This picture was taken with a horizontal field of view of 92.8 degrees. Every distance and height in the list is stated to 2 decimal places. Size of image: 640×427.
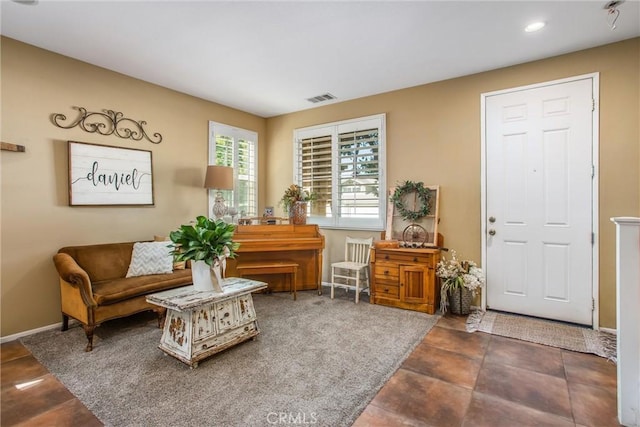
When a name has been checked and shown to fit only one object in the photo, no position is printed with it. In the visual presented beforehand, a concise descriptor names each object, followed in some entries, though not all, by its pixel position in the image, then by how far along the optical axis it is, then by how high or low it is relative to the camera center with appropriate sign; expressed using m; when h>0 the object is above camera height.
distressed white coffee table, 2.25 -0.86
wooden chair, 4.02 -0.65
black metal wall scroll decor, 3.17 +0.99
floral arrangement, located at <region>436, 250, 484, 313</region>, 3.33 -0.71
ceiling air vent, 4.23 +1.64
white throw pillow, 3.25 -0.50
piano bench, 3.93 -0.72
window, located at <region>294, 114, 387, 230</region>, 4.21 +0.63
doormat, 2.59 -1.13
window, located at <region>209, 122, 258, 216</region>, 4.53 +0.84
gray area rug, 1.79 -1.16
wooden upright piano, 4.03 -0.48
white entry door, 2.98 +0.13
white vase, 2.46 -0.52
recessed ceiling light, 2.56 +1.59
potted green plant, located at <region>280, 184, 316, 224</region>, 4.30 +0.13
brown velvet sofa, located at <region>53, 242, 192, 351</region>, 2.62 -0.68
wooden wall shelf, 2.71 +0.60
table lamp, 4.05 +0.43
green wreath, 3.75 +0.19
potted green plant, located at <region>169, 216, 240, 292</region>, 2.37 -0.28
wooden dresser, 3.38 -0.76
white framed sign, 3.16 +0.42
